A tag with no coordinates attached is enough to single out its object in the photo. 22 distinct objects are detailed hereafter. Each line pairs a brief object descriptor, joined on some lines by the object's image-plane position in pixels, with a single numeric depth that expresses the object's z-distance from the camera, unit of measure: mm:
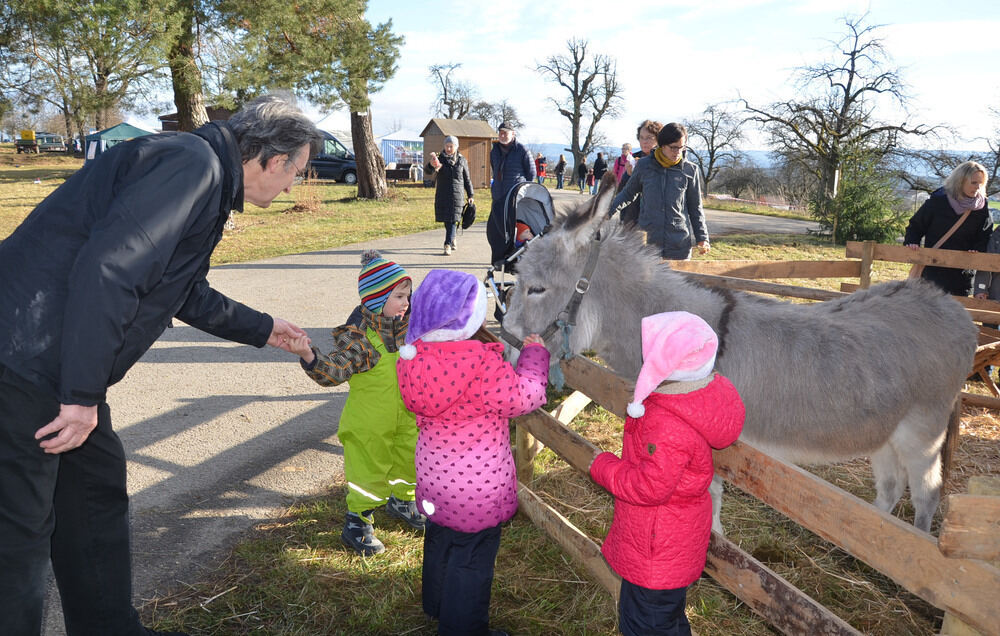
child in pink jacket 2582
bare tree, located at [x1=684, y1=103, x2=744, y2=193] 52219
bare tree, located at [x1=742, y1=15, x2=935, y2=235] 26484
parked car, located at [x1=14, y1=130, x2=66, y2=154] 55791
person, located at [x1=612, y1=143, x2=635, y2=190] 11465
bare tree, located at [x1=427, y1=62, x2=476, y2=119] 73688
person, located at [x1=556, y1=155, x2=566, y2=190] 42997
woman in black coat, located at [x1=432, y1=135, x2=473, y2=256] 12734
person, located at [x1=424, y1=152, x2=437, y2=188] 35250
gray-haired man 1800
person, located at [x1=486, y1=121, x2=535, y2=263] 8953
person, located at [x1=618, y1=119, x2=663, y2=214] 7640
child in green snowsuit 3594
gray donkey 3238
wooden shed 40875
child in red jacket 2213
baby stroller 5508
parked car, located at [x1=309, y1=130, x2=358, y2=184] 33750
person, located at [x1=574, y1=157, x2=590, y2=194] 38462
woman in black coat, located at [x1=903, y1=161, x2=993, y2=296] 6676
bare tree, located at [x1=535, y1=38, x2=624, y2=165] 58188
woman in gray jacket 6355
